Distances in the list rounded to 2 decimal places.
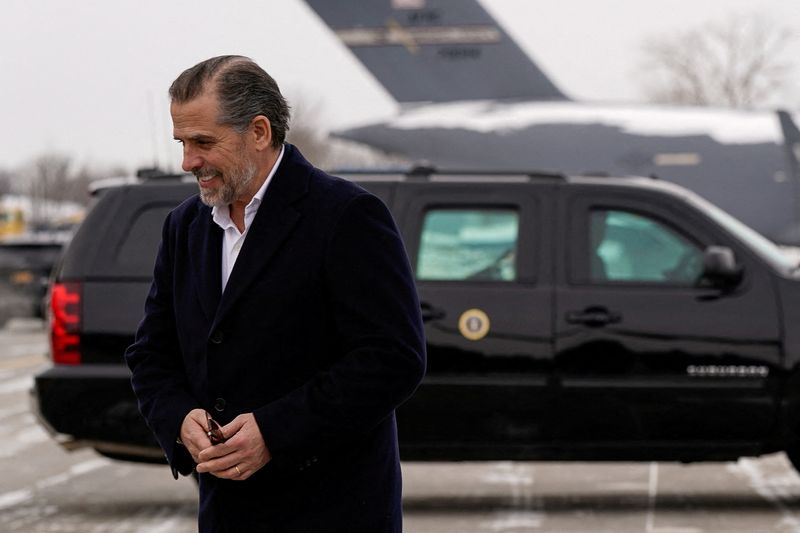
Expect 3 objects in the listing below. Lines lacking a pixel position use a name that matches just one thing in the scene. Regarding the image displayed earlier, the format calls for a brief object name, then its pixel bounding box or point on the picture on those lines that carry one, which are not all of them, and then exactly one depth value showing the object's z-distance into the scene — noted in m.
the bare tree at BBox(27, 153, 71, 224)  133.50
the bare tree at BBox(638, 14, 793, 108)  75.56
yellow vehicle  84.50
